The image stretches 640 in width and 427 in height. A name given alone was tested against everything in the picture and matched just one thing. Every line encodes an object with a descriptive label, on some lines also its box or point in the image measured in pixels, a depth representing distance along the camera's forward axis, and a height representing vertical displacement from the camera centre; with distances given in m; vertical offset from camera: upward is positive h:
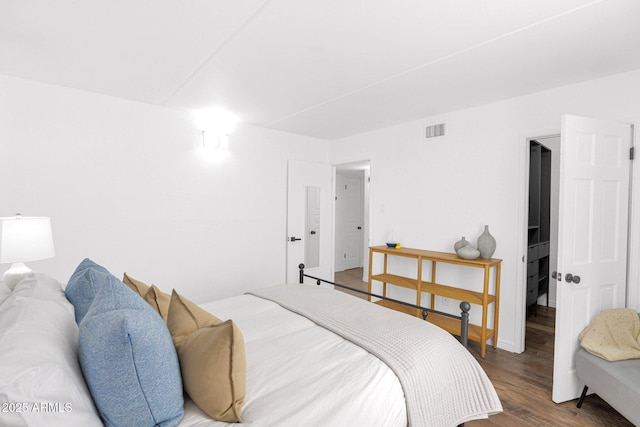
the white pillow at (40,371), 0.70 -0.44
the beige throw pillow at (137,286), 1.71 -0.48
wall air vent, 3.56 +0.85
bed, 0.85 -0.65
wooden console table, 2.93 -0.93
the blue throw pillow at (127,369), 0.90 -0.50
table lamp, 1.95 -0.27
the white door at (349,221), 6.71 -0.41
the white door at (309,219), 4.54 -0.24
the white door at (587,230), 2.21 -0.19
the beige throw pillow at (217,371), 1.06 -0.59
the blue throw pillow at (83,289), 1.40 -0.42
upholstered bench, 1.75 -1.09
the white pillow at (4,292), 1.46 -0.45
